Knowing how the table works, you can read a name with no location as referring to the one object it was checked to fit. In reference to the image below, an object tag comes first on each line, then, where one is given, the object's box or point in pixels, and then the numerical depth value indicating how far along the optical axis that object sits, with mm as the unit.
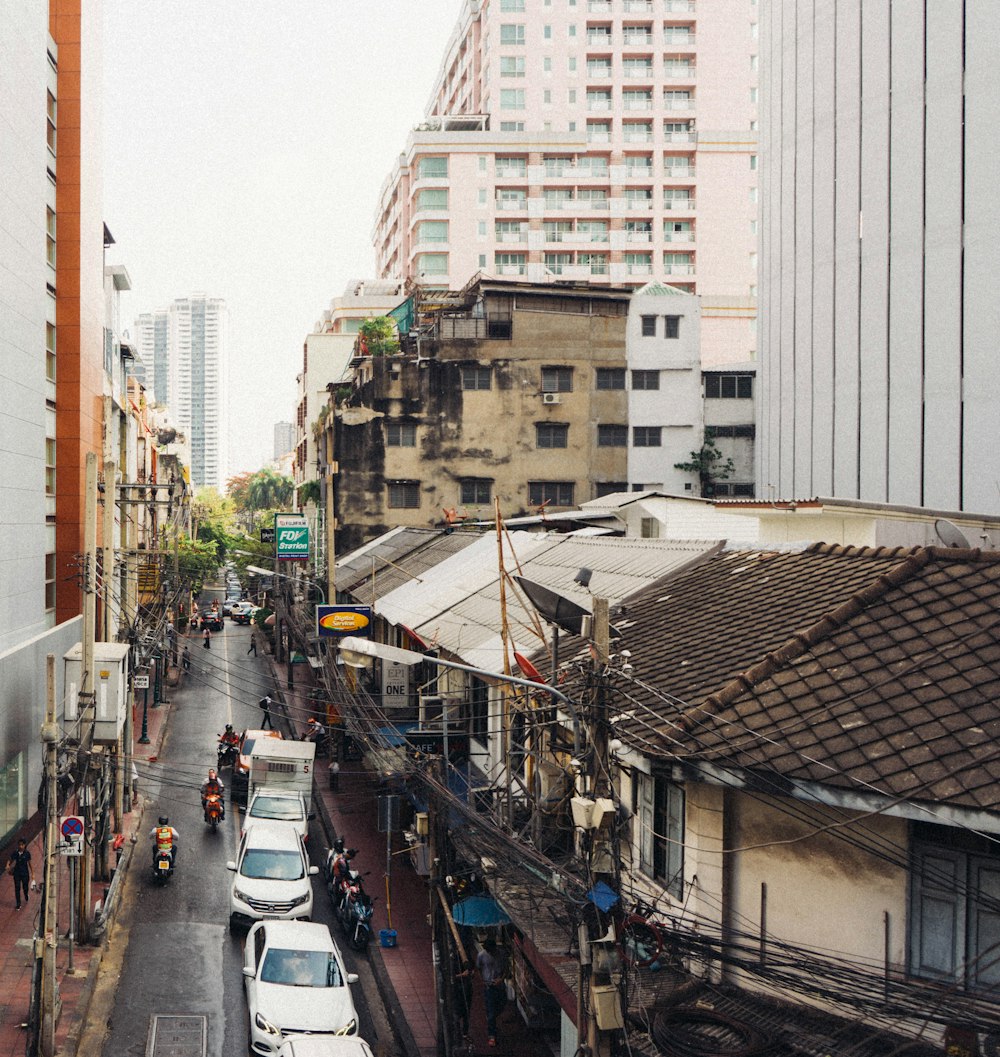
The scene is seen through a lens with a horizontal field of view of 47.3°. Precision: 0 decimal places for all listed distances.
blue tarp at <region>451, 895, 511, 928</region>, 19062
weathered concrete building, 52688
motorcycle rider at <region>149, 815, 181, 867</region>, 28078
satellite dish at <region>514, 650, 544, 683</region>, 15181
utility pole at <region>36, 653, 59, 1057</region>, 18547
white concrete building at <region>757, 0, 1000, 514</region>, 32781
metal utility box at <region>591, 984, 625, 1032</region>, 10664
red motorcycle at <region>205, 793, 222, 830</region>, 33062
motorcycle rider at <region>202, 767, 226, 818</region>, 33344
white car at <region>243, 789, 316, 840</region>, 30234
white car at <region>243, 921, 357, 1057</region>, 18766
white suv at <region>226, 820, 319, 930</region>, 24844
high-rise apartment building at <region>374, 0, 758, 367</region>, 82562
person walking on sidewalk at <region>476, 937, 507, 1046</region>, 19562
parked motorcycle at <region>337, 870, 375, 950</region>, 24406
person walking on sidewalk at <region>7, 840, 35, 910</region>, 25703
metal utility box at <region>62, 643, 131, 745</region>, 26016
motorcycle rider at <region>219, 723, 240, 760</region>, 39188
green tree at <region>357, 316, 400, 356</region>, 54750
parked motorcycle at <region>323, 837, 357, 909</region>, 26484
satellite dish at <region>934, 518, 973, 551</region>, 17406
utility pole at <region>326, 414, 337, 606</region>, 34500
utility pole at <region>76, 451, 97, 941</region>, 23281
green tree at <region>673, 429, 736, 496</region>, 54969
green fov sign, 43000
